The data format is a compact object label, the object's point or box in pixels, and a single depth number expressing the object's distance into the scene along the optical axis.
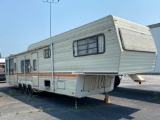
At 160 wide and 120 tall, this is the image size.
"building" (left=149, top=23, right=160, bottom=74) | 6.92
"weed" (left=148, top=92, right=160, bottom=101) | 6.76
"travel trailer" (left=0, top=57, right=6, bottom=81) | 14.79
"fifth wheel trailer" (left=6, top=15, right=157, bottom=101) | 4.53
